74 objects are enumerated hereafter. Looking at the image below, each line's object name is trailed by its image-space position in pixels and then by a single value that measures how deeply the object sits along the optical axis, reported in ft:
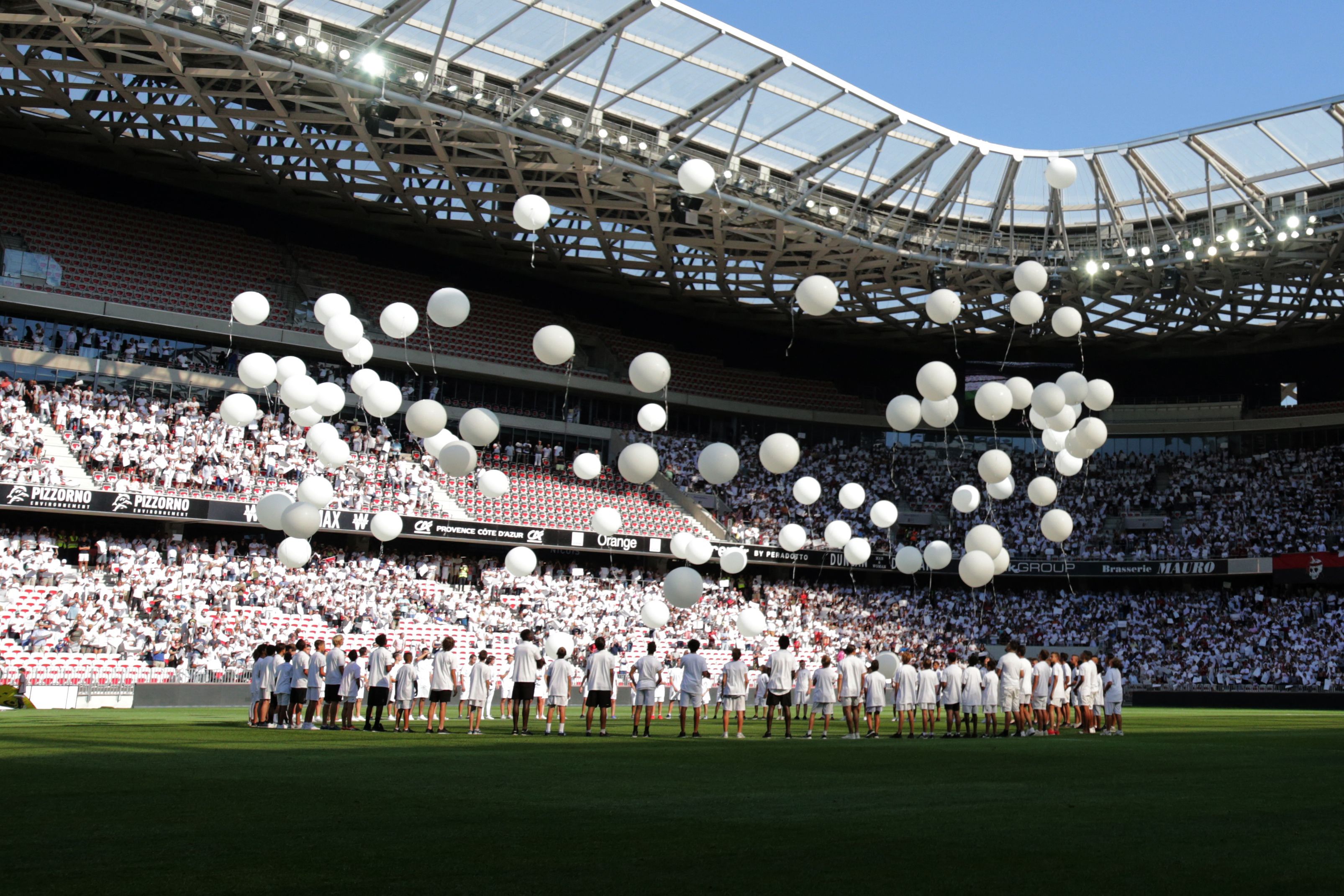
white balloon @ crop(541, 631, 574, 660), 68.18
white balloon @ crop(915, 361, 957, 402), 63.93
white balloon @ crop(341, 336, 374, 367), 66.08
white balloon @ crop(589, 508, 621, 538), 73.61
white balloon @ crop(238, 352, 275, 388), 66.59
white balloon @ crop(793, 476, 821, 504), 79.56
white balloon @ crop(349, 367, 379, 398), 66.64
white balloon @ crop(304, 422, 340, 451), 68.44
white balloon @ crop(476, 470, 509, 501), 71.51
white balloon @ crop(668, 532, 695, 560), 77.25
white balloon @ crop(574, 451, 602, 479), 72.90
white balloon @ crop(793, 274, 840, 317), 61.46
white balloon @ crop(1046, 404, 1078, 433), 65.36
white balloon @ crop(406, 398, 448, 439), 60.18
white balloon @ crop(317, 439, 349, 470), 68.59
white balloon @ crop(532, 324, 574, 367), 60.54
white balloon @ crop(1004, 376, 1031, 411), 63.31
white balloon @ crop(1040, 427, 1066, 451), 68.18
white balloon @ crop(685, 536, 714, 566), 77.83
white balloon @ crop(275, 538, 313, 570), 64.64
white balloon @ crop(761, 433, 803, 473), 64.85
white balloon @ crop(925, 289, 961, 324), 65.46
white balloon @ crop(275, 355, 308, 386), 66.90
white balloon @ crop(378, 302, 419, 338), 65.51
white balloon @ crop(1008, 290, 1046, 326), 68.39
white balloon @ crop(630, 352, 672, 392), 62.44
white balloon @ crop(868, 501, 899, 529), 79.68
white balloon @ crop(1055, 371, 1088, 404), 64.44
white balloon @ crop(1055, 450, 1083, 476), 72.95
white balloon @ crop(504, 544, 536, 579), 70.08
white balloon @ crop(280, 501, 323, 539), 61.67
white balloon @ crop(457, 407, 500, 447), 61.87
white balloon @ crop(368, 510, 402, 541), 71.36
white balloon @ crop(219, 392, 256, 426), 68.74
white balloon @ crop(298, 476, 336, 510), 62.95
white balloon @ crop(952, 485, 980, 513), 80.84
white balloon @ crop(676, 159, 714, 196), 68.54
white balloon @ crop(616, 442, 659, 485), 62.90
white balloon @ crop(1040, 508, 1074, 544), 72.18
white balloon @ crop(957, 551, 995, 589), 66.49
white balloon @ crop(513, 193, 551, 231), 64.34
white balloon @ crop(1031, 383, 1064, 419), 62.59
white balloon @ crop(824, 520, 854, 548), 79.25
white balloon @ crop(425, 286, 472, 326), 60.75
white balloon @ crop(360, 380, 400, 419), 65.62
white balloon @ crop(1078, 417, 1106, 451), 67.46
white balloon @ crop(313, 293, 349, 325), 66.18
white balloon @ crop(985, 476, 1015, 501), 73.87
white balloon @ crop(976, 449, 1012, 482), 70.49
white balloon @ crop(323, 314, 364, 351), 64.49
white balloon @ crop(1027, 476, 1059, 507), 73.46
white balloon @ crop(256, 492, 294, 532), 63.36
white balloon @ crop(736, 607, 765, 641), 75.61
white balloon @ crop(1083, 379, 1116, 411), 67.26
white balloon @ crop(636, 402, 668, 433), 70.13
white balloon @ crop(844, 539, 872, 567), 77.71
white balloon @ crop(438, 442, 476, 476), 60.03
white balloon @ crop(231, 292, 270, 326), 67.26
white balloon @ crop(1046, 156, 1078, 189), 75.41
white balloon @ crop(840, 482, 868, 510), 82.53
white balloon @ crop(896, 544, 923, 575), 79.46
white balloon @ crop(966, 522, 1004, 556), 67.87
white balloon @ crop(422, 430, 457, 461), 64.59
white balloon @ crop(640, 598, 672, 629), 72.33
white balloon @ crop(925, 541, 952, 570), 75.61
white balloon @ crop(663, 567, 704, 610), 61.21
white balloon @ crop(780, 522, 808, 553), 79.15
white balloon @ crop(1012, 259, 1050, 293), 69.31
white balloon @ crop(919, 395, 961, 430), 67.62
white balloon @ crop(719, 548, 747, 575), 78.64
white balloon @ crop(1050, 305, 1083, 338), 70.44
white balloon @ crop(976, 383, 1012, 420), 63.21
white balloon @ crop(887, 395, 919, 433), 70.69
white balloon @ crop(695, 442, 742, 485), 68.03
